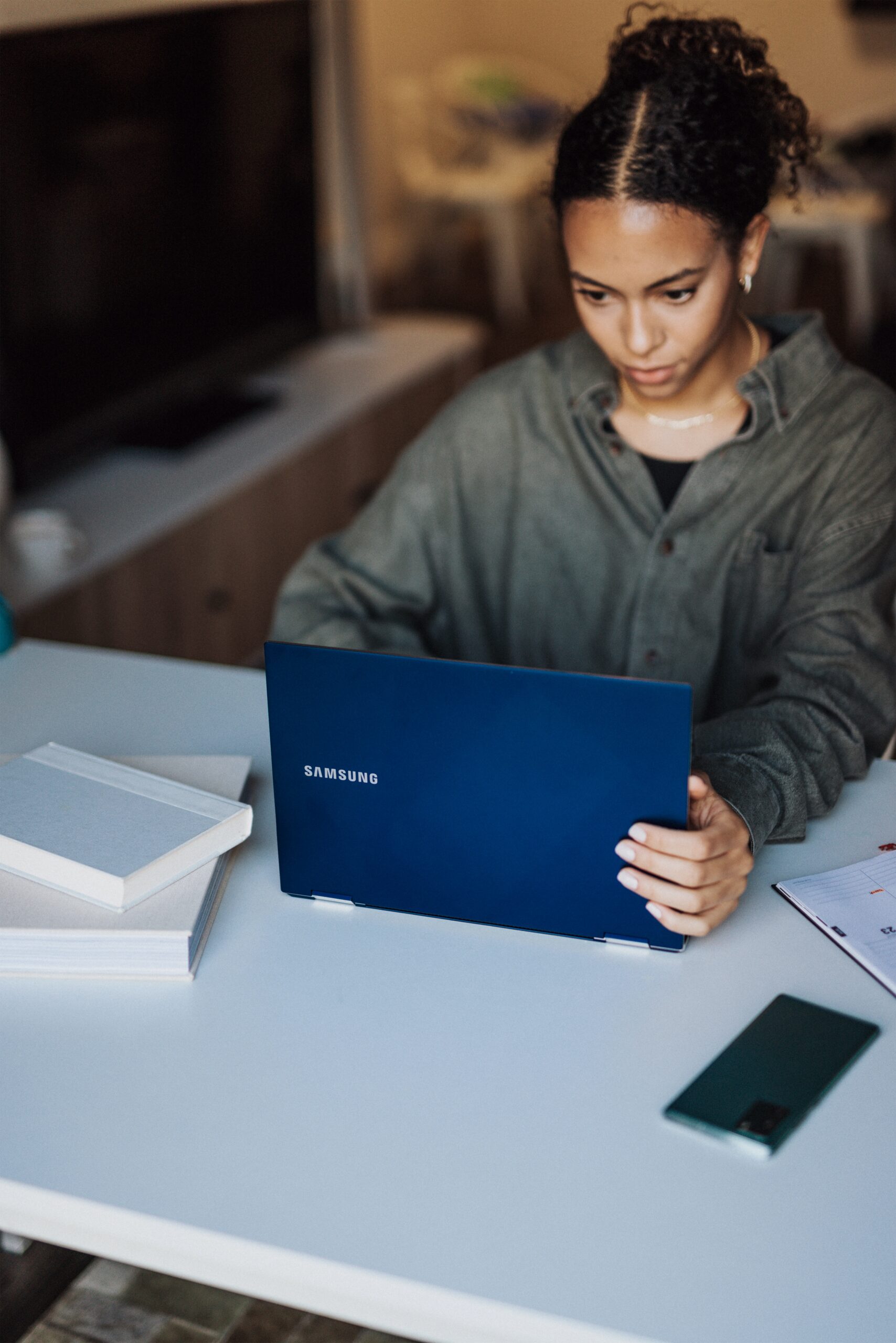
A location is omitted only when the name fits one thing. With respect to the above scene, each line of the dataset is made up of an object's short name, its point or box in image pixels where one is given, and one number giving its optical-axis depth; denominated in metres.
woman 1.28
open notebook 1.02
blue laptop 0.94
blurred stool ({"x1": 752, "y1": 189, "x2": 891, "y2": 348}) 5.27
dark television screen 2.44
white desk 0.76
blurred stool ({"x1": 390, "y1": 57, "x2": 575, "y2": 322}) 5.96
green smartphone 0.86
